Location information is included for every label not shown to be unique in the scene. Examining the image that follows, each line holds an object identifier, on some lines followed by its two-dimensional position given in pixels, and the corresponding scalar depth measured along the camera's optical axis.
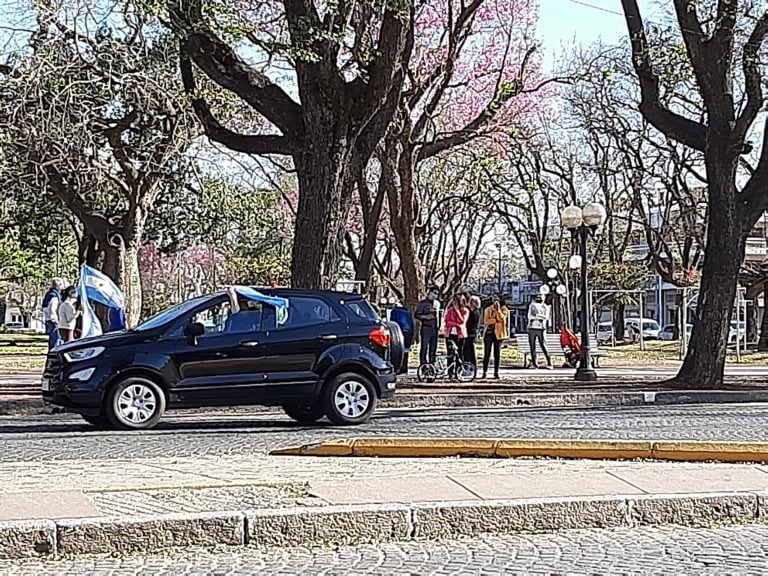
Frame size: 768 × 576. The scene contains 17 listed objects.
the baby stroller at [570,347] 27.64
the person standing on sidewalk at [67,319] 21.50
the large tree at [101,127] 21.17
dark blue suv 14.23
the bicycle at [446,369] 23.08
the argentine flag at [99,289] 19.34
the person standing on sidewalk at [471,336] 23.34
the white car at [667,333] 70.90
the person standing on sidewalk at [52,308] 22.86
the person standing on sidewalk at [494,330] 23.91
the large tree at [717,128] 20.67
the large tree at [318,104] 18.56
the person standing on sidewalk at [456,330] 23.27
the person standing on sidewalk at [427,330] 23.14
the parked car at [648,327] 66.71
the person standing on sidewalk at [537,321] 26.06
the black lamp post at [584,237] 23.72
